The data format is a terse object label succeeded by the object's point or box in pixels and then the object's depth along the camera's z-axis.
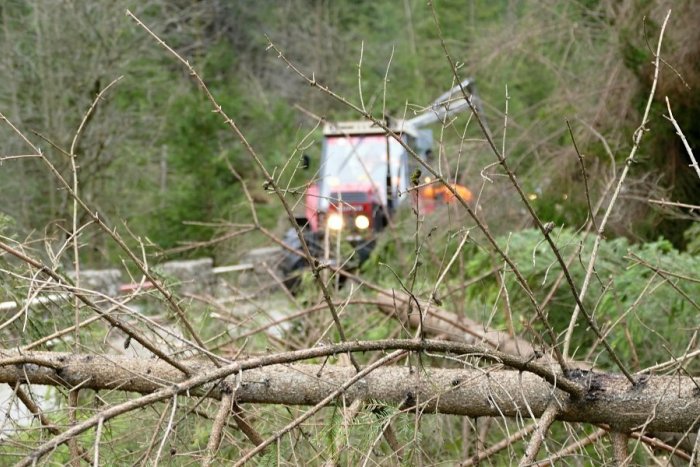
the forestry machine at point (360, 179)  18.17
